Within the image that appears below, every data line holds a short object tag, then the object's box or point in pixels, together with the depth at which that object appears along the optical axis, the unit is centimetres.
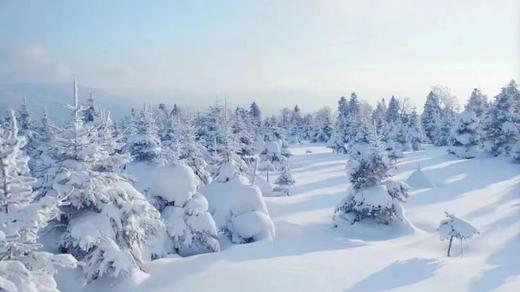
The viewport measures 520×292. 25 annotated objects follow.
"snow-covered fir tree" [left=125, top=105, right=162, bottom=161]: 2277
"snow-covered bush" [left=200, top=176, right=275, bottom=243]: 2134
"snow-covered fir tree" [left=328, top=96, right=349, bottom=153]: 7444
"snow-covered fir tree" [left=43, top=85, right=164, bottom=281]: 1265
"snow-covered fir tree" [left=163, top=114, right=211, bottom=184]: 2447
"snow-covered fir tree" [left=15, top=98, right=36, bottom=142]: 5109
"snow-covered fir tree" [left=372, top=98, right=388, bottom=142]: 7285
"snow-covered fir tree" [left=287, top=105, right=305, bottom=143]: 10599
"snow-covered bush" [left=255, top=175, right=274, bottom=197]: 4034
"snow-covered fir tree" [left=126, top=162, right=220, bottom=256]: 1829
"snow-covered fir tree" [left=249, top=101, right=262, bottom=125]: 10548
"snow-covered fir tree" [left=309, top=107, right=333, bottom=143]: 10000
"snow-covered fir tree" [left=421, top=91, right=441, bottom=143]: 8181
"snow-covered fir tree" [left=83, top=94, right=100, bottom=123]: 4986
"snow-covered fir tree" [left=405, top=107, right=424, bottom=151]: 7419
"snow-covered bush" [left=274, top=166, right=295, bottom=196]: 4031
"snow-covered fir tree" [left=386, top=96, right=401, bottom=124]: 9981
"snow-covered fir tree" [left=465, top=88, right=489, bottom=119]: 6899
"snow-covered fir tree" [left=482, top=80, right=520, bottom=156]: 5131
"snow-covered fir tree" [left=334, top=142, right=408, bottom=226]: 2644
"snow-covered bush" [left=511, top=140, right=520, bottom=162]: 4802
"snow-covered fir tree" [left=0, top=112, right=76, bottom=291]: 816
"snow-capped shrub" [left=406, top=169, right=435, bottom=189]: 4078
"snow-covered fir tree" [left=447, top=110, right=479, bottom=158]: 5281
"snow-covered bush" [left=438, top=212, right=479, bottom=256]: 2153
